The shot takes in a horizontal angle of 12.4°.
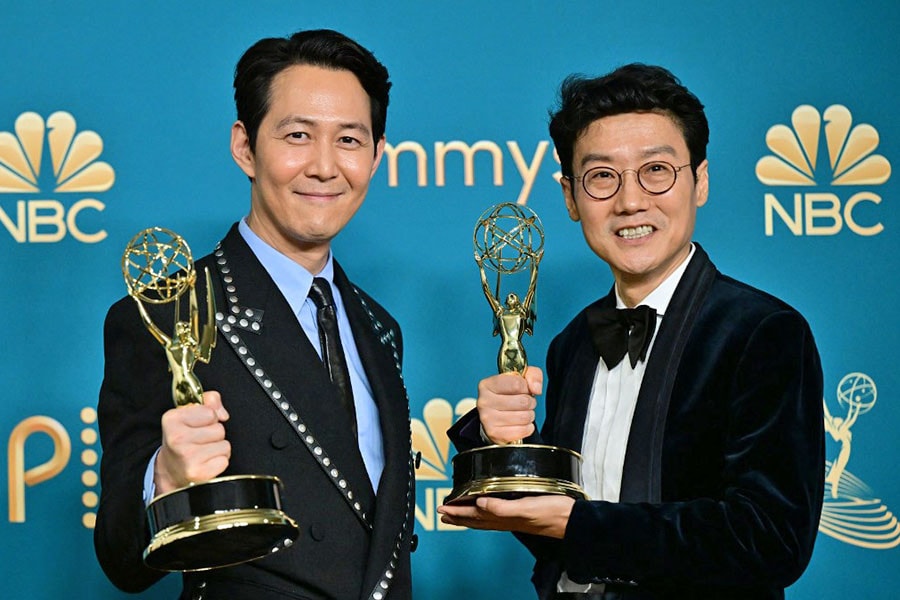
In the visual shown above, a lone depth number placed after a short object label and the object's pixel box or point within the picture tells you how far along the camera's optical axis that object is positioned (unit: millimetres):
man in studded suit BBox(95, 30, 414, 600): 5076
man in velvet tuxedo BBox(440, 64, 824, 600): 5114
